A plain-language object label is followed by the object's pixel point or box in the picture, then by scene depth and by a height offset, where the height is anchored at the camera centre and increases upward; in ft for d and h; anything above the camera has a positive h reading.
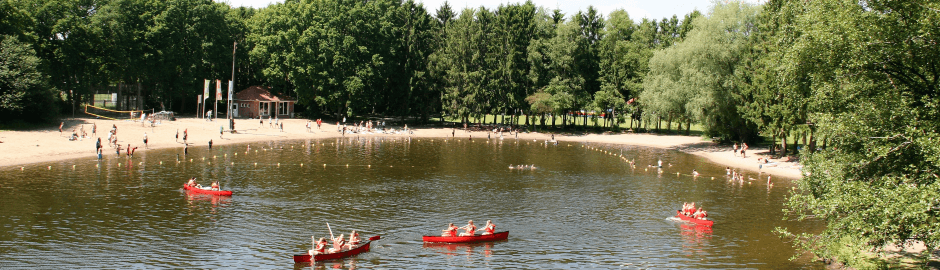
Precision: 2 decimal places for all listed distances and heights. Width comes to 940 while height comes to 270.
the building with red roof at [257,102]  320.50 +6.16
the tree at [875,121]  68.18 +0.92
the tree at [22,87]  214.07 +7.41
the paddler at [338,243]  92.99 -19.04
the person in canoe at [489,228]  104.68 -18.15
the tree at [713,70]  231.91 +20.82
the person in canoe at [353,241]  94.77 -18.90
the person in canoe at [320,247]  90.58 -19.07
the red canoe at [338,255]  88.38 -20.23
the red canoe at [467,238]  101.55 -19.57
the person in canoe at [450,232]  102.89 -18.62
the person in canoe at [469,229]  104.74 -18.39
